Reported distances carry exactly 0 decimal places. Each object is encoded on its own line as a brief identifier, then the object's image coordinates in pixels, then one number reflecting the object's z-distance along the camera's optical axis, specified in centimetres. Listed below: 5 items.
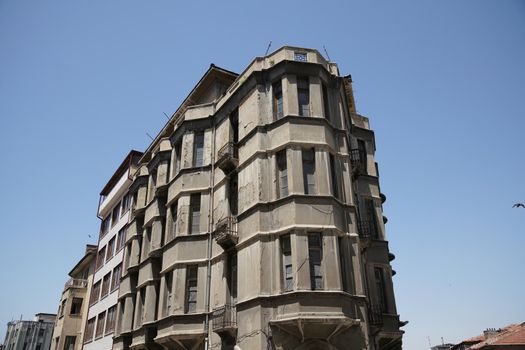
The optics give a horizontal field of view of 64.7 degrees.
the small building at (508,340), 3925
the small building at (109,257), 3663
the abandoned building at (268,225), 1708
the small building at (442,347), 8241
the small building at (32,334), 10469
